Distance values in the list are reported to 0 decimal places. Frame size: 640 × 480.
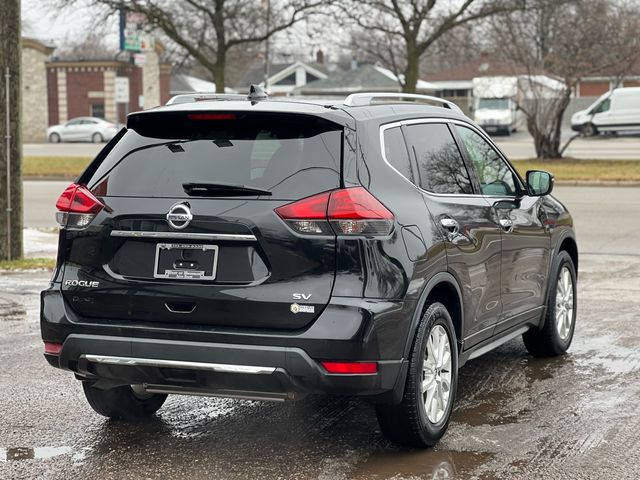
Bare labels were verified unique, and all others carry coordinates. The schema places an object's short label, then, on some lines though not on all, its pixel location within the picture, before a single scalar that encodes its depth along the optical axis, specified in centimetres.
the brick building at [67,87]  6456
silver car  5659
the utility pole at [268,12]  3447
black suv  476
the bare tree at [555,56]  3011
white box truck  5591
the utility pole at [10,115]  1159
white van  4928
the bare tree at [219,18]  3331
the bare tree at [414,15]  3334
